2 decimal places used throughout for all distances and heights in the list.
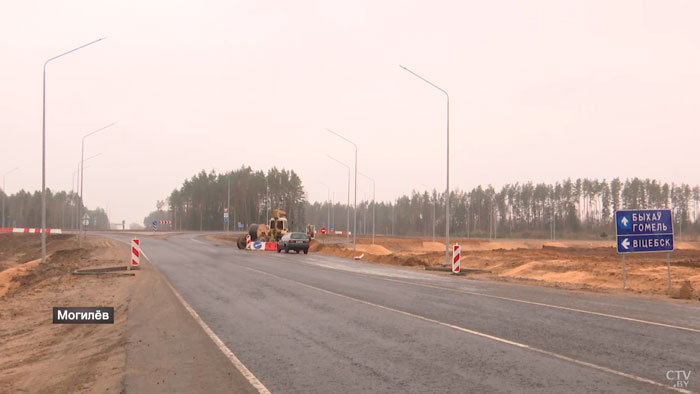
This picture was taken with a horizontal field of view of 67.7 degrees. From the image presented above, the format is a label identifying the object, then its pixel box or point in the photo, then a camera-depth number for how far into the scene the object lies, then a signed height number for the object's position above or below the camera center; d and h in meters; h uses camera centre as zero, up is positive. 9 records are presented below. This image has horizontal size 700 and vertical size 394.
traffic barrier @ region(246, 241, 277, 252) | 47.09 -2.44
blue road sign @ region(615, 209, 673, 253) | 17.81 -0.33
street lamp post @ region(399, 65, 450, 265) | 27.20 +3.86
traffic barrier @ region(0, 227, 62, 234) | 81.25 -2.04
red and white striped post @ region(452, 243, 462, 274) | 24.83 -1.88
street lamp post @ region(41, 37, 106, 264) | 26.07 +3.40
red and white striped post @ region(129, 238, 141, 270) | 24.87 -1.66
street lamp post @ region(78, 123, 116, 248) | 44.60 +3.88
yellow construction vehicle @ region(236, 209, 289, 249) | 50.88 -1.08
